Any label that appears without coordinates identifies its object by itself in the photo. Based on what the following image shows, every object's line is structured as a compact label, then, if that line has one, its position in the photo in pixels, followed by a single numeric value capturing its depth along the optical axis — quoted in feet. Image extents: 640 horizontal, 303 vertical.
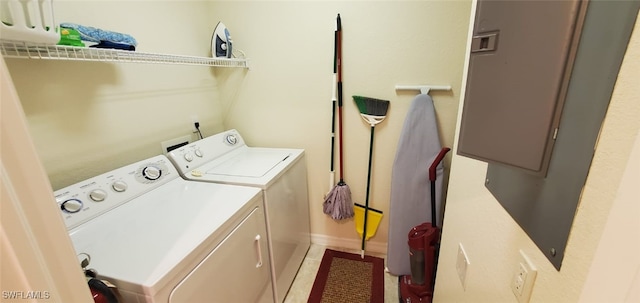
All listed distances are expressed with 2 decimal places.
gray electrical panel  1.18
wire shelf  2.89
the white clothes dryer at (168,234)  2.71
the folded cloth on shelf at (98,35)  3.44
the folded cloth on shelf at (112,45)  3.61
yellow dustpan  6.77
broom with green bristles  5.84
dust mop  6.56
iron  6.01
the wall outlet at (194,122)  6.18
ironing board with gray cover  5.51
